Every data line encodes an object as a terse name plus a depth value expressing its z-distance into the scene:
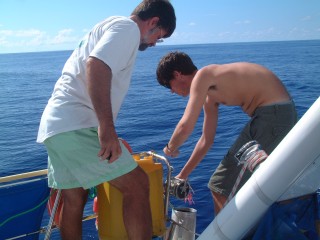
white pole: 1.10
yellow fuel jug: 2.40
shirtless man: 2.63
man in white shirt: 2.03
